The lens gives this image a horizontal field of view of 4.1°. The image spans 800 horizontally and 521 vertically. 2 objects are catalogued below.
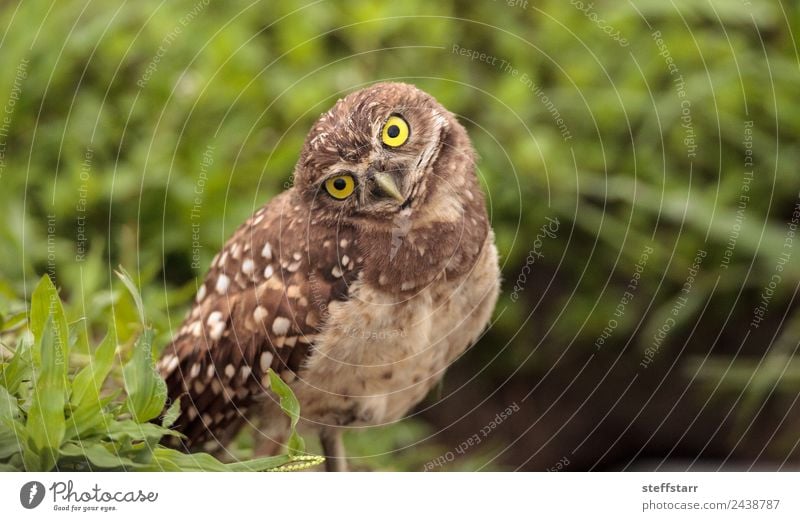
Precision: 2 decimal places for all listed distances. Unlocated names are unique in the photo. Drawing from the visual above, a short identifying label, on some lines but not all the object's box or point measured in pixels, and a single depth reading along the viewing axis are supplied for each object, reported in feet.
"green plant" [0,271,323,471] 16.15
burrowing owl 16.19
